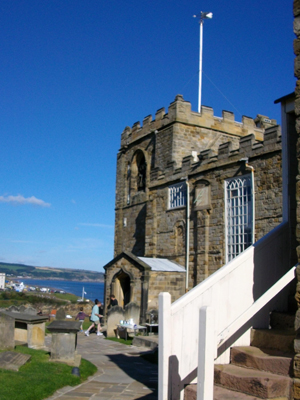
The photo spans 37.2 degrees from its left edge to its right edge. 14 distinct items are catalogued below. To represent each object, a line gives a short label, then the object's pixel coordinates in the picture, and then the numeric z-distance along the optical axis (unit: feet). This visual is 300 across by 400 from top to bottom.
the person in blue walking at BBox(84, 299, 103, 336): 59.06
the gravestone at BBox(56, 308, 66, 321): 64.49
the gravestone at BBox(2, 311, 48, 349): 38.91
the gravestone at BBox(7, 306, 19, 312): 68.55
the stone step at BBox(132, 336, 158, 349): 45.59
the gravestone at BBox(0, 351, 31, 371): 28.58
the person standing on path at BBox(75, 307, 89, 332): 69.92
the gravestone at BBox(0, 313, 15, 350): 33.83
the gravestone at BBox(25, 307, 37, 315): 64.10
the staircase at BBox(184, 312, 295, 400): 15.72
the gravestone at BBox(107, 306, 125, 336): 57.21
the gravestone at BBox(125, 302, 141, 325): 60.59
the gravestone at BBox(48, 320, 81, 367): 32.71
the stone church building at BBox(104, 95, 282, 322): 58.68
